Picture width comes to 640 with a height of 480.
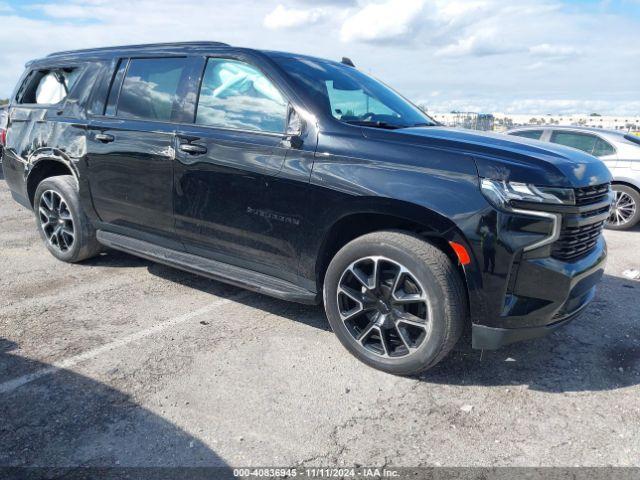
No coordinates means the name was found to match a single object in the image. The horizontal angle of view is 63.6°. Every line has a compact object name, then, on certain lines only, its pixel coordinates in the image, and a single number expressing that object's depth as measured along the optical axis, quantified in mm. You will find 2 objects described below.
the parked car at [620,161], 7824
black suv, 2772
